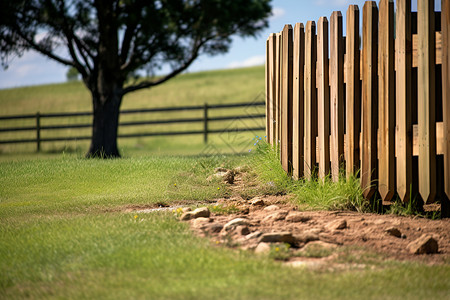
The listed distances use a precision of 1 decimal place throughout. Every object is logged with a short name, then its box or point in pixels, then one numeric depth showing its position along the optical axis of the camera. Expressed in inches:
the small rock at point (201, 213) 407.5
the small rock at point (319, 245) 334.0
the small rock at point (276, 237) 336.2
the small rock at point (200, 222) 380.3
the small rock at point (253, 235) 347.9
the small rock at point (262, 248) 323.9
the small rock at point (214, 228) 368.5
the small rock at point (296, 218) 396.5
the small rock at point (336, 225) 375.9
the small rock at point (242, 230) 359.9
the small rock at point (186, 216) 404.3
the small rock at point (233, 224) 366.0
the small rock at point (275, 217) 397.4
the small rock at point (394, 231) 369.1
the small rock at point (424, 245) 338.0
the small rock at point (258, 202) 467.2
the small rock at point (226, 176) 612.4
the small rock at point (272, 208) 440.2
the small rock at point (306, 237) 345.1
